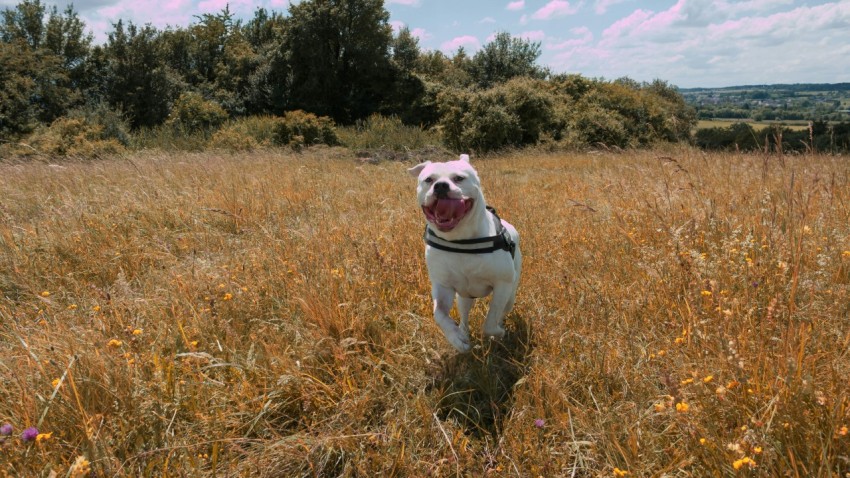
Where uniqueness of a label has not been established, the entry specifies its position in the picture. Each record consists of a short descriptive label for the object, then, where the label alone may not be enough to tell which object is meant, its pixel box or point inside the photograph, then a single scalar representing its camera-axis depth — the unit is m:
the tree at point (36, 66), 18.78
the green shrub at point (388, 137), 17.30
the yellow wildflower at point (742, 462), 1.40
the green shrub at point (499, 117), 16.20
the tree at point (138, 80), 25.73
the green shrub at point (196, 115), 19.55
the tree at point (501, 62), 33.25
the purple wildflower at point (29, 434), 1.63
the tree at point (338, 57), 26.00
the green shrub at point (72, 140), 12.81
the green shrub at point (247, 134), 14.77
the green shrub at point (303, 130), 16.78
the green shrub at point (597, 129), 17.72
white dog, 2.42
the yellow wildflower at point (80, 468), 1.45
